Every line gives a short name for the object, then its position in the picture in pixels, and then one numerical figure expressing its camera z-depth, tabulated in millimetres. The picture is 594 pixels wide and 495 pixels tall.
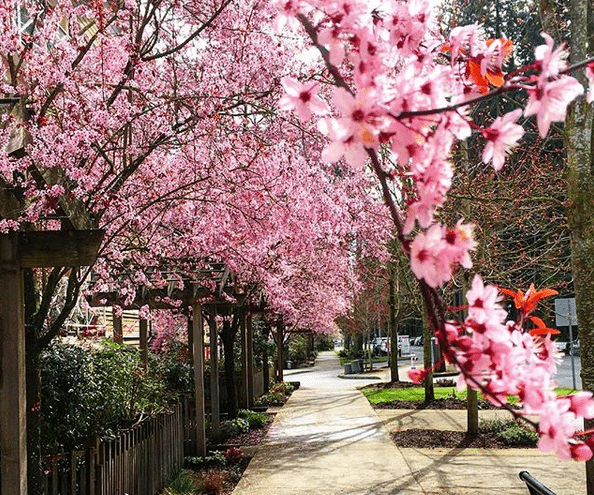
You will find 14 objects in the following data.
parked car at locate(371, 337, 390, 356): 55094
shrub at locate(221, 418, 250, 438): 13665
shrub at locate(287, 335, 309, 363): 47688
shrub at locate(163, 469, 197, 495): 8508
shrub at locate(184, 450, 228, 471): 10856
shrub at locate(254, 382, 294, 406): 19906
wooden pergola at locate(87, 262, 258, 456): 10930
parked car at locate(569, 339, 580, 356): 36197
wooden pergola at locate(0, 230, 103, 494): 4891
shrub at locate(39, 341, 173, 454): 7559
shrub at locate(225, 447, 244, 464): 11008
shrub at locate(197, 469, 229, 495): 8805
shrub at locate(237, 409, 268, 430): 14904
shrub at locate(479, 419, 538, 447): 11609
